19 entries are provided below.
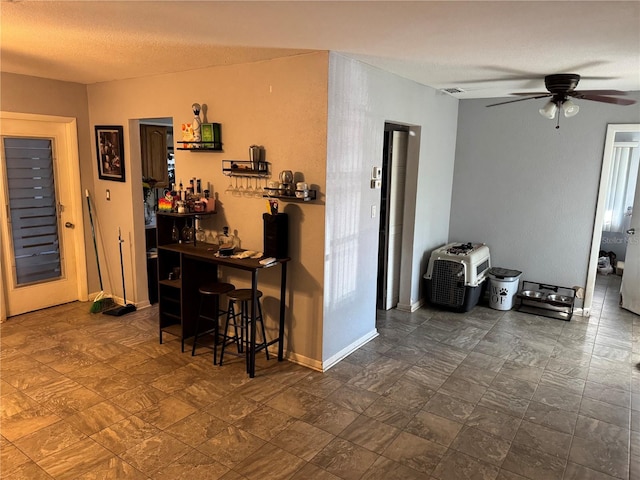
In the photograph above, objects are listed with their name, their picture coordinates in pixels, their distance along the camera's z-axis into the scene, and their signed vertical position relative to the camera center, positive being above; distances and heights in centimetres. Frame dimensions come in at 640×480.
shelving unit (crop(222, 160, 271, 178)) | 349 +0
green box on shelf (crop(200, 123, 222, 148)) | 372 +28
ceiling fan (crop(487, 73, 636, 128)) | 331 +64
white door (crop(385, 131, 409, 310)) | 462 -44
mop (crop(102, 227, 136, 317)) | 462 -152
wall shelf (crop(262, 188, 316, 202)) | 325 -20
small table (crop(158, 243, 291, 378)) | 331 -93
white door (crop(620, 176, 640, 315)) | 500 -105
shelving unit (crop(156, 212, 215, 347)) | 383 -101
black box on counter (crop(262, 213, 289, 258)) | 336 -49
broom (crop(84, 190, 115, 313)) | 468 -147
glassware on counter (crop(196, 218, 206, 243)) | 406 -59
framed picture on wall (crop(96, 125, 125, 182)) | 462 +15
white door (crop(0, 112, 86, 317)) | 439 -53
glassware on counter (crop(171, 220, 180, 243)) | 395 -59
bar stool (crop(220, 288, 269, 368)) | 350 -129
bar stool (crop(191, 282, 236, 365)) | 357 -120
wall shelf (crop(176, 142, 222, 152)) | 374 +19
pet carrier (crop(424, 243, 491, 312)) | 478 -115
